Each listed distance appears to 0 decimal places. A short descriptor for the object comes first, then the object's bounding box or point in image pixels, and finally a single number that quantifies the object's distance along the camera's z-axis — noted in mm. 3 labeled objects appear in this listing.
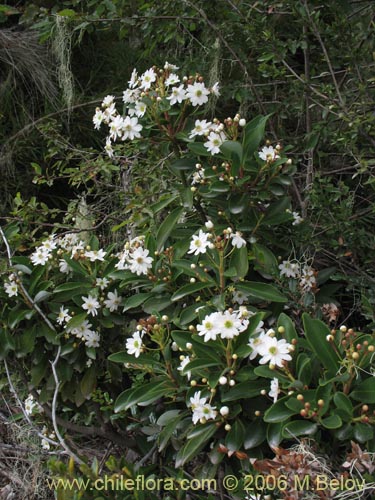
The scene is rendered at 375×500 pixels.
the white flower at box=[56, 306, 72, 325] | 1986
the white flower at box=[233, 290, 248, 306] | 1739
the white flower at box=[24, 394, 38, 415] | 2262
